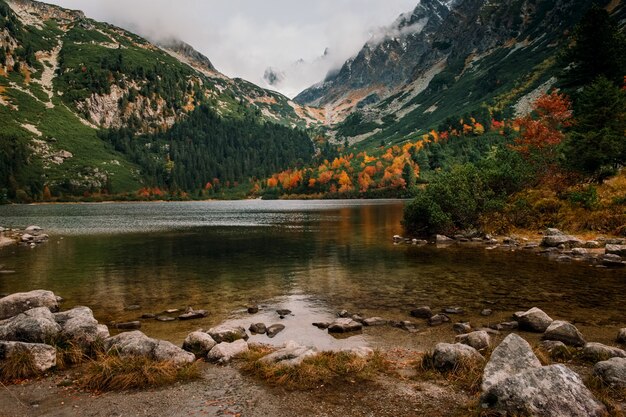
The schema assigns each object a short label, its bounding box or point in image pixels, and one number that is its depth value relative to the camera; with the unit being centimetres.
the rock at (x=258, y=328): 2141
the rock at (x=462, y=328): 2022
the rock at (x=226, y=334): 1912
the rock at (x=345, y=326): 2089
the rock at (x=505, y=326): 2059
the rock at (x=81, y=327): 1711
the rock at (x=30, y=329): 1650
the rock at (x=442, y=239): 5716
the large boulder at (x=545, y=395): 980
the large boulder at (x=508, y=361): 1214
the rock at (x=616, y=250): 3941
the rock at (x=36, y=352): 1465
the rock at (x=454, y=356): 1417
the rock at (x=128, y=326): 2192
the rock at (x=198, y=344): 1720
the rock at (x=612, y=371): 1207
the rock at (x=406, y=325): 2094
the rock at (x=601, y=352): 1498
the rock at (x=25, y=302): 2248
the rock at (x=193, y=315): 2370
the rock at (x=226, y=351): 1612
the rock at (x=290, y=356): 1467
